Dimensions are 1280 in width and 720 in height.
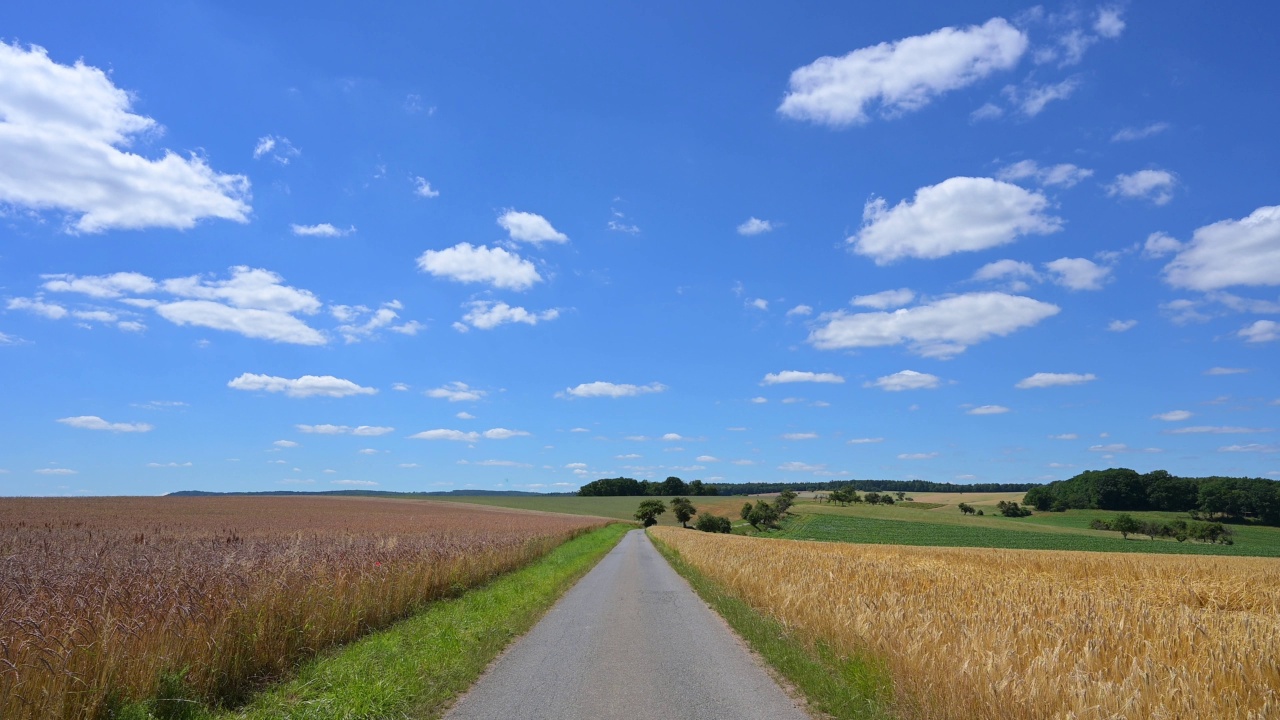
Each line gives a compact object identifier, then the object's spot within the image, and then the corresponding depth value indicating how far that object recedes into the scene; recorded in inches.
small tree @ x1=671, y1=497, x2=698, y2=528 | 4771.2
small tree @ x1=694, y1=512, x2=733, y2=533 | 4330.7
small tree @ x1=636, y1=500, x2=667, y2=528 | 5083.7
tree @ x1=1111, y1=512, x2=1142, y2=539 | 3523.6
